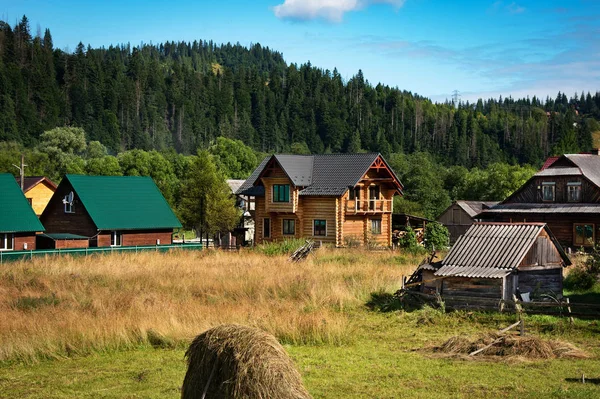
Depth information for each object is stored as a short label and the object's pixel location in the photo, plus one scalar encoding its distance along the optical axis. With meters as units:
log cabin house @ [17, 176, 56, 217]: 67.06
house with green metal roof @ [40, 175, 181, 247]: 49.03
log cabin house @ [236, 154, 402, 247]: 53.62
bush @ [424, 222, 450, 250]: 49.75
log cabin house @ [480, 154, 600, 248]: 48.28
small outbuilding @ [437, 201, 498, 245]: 66.44
